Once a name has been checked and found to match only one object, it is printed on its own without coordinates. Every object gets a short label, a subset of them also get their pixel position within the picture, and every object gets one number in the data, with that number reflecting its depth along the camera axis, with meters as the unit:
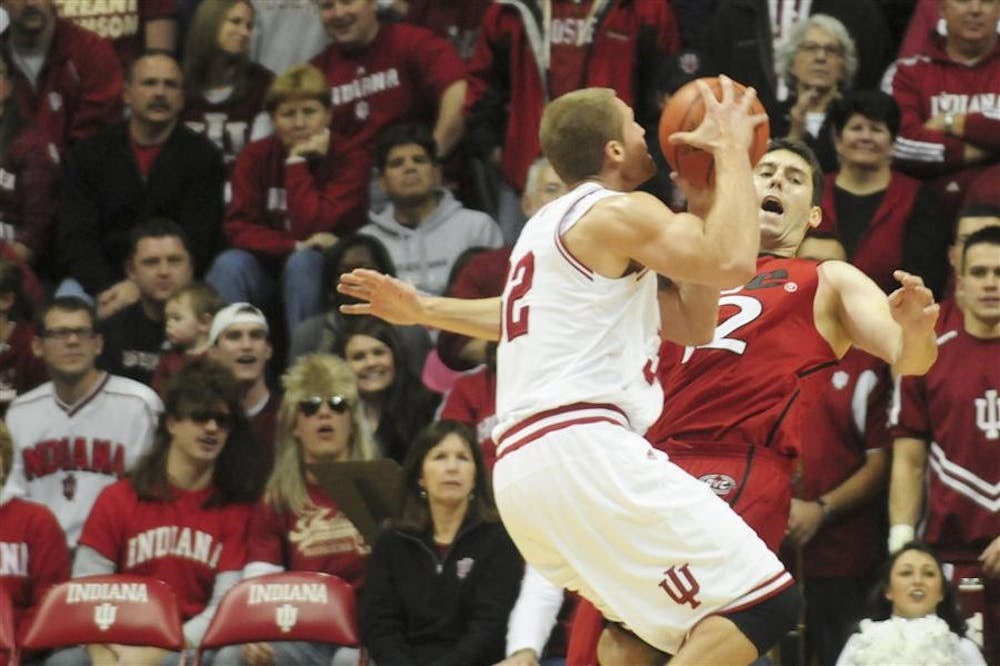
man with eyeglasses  20.16
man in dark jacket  23.34
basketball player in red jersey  13.48
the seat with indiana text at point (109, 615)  17.36
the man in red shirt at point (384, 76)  23.36
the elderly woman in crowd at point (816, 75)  21.34
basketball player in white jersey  11.52
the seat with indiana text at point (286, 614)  17.39
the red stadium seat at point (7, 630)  17.44
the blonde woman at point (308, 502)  17.83
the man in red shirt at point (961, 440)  18.19
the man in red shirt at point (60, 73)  24.45
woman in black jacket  17.06
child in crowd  21.08
